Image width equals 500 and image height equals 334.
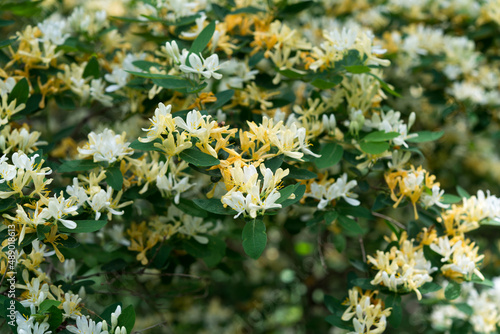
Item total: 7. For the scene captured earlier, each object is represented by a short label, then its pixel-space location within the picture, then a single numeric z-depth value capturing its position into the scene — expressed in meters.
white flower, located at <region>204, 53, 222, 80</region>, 0.83
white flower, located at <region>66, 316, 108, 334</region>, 0.81
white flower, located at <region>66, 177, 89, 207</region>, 0.82
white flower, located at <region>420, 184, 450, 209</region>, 0.87
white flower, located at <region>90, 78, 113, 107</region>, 0.91
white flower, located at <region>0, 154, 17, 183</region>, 0.80
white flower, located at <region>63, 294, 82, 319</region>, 0.82
